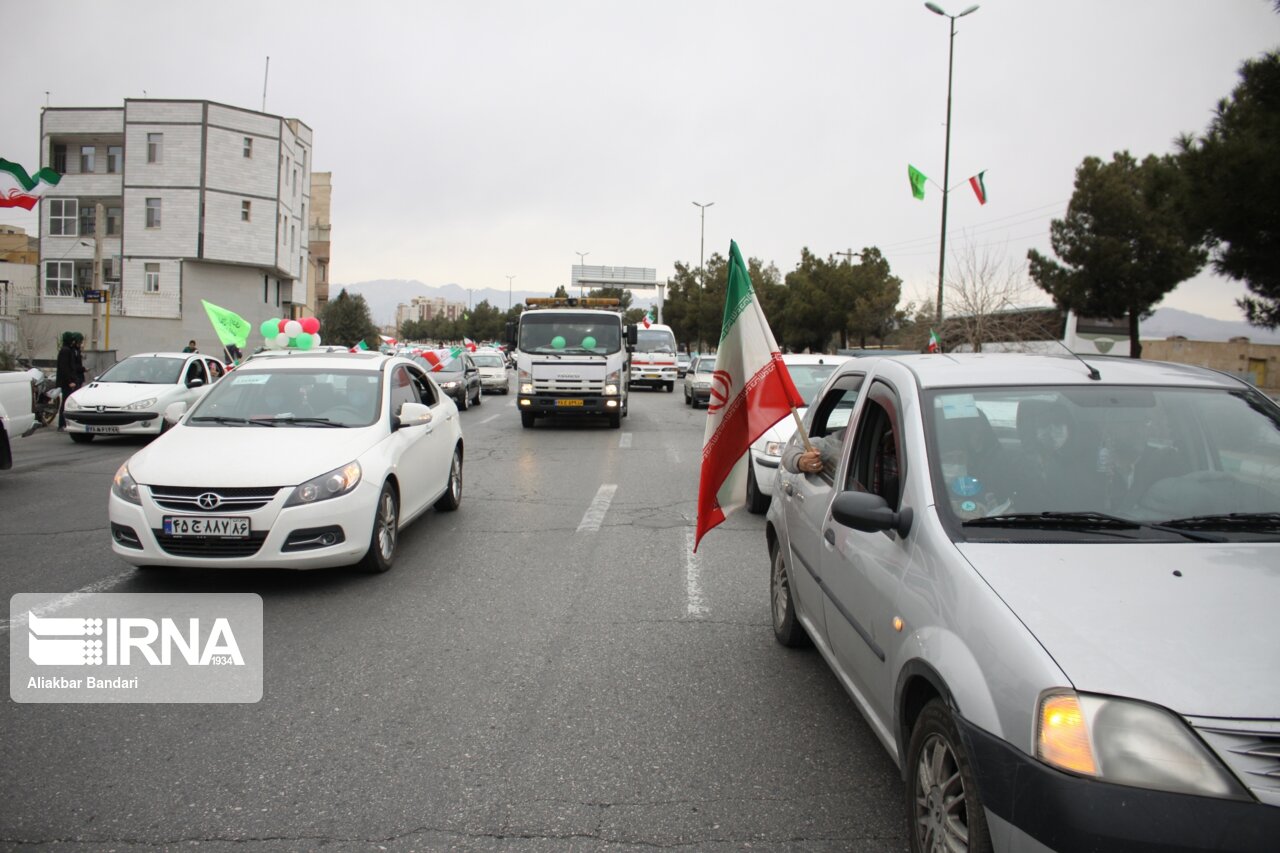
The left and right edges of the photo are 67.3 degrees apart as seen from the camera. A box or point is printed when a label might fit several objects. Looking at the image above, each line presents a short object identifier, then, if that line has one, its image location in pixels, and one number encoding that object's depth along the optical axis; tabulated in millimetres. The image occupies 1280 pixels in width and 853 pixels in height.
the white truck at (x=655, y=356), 38188
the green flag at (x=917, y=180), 28109
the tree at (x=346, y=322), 72375
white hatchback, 15906
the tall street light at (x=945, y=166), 26688
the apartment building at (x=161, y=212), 48594
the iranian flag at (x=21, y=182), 20219
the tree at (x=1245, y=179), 11781
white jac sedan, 6227
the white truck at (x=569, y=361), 19953
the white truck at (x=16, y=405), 10992
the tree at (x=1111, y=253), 32875
